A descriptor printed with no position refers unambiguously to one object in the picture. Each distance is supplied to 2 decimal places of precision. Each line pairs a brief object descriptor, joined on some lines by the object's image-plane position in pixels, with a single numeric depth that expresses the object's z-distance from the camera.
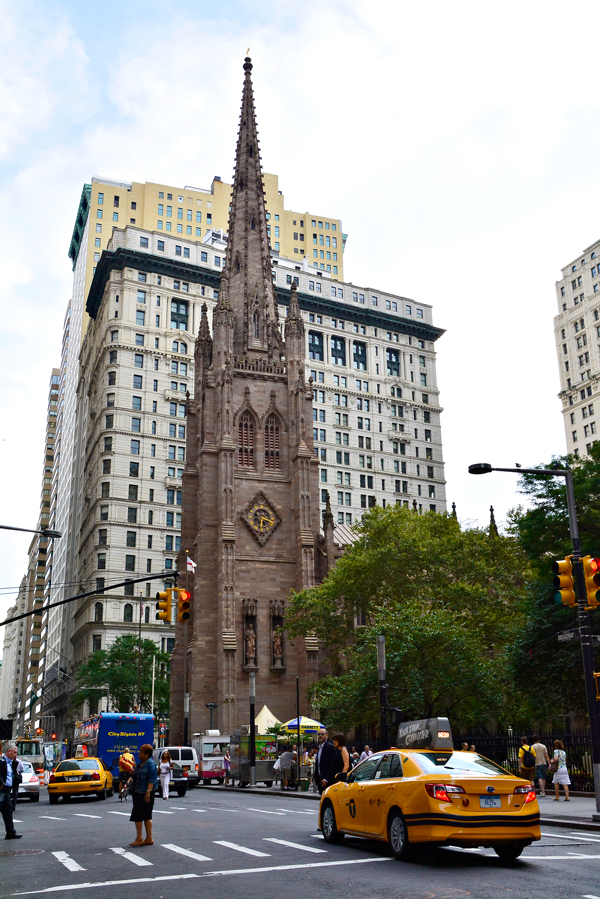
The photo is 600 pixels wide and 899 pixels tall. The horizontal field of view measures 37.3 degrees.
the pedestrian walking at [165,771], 28.50
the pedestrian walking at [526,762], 24.52
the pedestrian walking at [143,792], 14.53
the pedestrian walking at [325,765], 16.34
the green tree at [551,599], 32.59
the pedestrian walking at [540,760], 25.36
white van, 37.41
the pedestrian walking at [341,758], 16.50
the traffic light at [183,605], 23.64
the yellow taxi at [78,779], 31.28
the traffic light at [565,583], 17.33
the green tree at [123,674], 66.31
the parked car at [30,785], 34.38
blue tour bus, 38.88
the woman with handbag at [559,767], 23.25
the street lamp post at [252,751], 38.50
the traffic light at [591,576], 17.33
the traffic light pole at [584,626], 18.06
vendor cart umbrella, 41.94
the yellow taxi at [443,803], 11.55
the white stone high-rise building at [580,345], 108.44
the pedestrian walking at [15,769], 19.83
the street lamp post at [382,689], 28.03
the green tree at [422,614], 41.12
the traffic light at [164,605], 24.40
